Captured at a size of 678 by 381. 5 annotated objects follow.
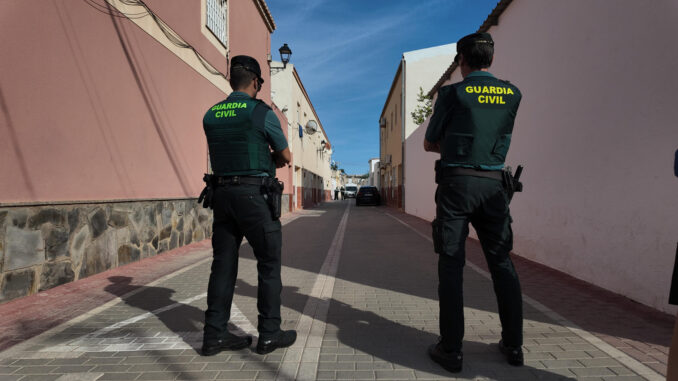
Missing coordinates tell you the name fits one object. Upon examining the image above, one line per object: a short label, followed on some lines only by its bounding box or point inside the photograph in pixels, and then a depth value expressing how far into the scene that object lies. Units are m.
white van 57.35
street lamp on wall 15.31
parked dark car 29.94
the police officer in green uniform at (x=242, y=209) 2.71
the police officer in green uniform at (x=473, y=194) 2.47
